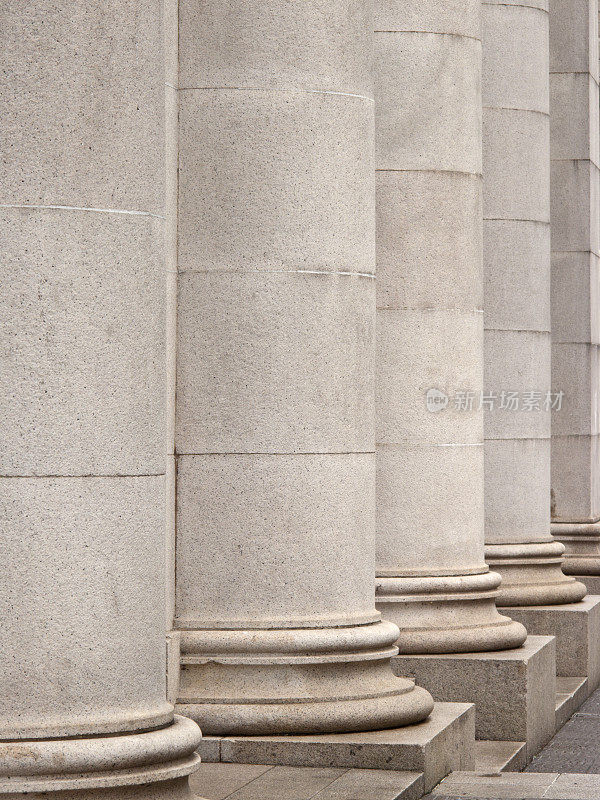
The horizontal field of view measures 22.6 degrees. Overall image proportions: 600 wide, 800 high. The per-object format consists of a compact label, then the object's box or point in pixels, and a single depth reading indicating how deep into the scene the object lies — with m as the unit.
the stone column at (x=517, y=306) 28.12
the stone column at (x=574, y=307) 35.94
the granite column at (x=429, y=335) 22.00
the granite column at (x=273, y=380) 16.34
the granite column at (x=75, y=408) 11.03
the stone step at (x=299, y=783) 14.63
